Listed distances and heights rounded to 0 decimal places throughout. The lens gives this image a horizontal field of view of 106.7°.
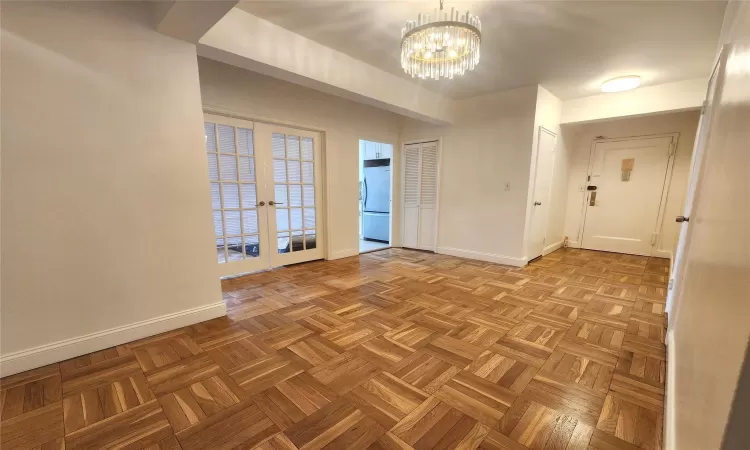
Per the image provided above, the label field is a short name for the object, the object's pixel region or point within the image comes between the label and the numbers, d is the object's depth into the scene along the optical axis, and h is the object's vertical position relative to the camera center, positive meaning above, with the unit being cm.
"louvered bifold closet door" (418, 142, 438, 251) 438 -12
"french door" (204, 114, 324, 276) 303 -10
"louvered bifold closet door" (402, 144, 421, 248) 460 -14
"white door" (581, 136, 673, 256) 405 -6
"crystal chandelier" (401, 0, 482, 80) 177 +96
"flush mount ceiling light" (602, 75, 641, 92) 300 +116
